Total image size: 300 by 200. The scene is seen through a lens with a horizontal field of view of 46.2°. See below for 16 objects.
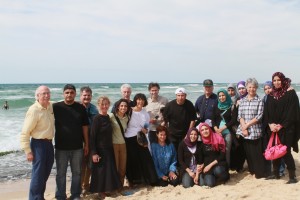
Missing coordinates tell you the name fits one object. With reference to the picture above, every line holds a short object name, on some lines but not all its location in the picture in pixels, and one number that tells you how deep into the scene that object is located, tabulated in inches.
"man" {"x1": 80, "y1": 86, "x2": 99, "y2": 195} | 214.5
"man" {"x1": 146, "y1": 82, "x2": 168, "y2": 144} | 241.1
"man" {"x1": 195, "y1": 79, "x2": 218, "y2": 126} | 238.2
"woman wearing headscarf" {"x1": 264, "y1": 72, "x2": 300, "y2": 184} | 202.4
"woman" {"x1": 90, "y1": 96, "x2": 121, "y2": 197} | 208.7
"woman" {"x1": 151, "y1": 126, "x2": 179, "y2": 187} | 234.0
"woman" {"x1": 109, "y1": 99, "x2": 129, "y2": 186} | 217.0
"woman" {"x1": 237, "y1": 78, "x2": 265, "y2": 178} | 221.9
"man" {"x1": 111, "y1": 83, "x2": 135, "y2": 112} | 234.9
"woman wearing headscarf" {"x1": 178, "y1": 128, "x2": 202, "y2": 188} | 223.5
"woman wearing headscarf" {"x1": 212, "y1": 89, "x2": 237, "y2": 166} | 231.3
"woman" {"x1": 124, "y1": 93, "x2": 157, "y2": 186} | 224.2
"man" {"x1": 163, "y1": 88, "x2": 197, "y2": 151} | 234.5
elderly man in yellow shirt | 185.8
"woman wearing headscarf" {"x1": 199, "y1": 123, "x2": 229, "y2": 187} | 222.1
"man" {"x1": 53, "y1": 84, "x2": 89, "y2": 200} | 198.4
